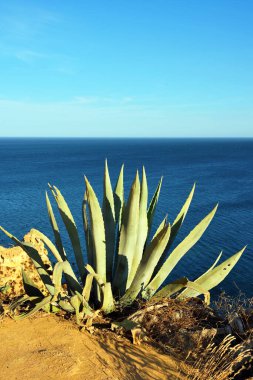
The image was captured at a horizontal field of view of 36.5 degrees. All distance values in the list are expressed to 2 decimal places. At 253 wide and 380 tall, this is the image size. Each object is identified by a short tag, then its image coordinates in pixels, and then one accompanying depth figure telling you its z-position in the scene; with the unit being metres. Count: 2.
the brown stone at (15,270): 4.52
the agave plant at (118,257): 3.66
